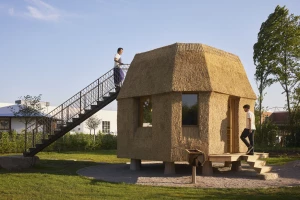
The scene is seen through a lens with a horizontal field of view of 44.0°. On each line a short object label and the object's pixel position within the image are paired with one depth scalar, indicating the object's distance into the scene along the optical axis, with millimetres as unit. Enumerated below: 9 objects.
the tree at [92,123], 44478
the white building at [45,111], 37656
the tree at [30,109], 29333
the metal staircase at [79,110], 18906
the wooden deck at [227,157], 14047
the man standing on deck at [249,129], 14977
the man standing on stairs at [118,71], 19000
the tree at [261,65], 37375
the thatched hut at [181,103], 14500
